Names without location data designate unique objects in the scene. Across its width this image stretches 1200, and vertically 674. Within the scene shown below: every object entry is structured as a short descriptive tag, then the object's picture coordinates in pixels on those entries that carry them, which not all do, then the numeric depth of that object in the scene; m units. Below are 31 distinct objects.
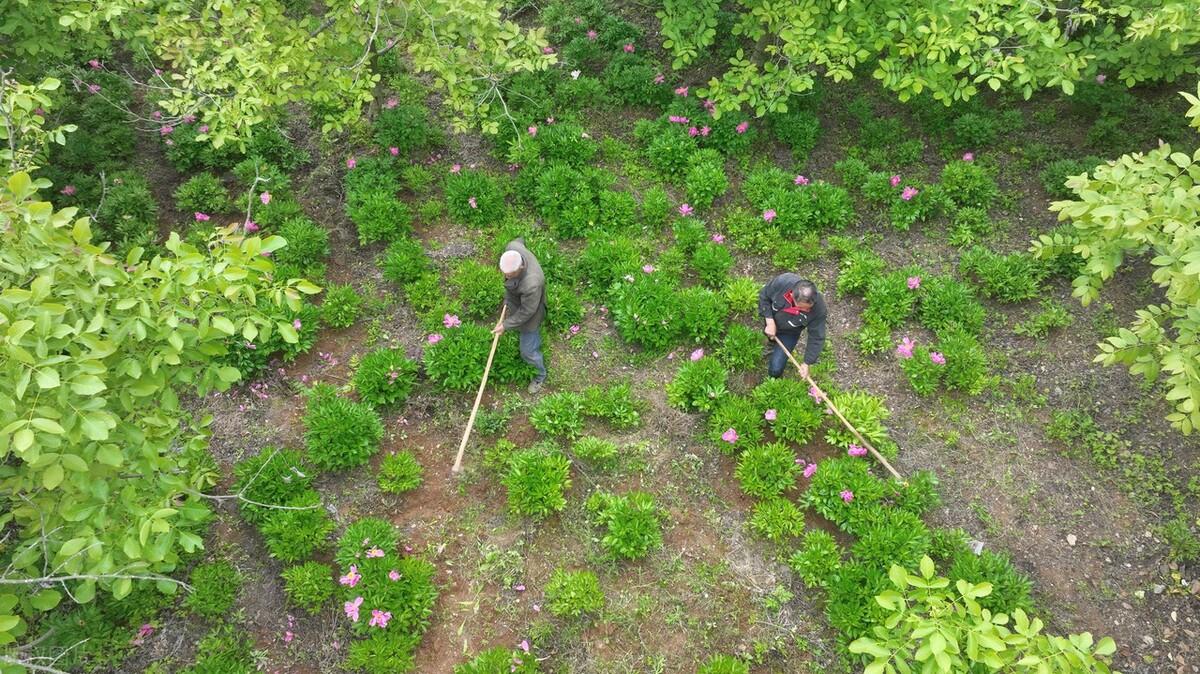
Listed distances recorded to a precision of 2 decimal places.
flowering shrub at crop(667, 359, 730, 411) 5.57
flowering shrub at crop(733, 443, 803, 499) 5.11
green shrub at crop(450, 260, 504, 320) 6.19
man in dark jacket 5.01
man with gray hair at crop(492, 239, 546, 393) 5.11
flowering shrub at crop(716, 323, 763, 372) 5.83
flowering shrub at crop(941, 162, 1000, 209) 6.89
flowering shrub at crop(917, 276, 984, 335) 6.04
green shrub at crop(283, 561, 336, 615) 4.58
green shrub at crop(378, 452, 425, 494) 5.18
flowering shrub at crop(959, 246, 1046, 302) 6.20
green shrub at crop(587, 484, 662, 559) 4.82
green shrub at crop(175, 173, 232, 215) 6.89
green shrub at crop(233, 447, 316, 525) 4.94
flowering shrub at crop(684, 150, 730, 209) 6.99
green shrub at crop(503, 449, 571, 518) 4.99
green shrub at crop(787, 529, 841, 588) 4.70
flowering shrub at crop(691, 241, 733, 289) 6.43
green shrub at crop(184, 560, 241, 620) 4.52
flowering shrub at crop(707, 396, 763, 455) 5.34
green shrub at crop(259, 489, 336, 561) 4.75
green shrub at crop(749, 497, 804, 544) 4.91
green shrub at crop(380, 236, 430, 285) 6.45
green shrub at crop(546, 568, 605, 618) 4.56
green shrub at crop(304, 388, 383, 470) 5.18
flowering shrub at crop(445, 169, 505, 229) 6.99
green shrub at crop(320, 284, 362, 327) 6.14
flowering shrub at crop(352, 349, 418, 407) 5.60
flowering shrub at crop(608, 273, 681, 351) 6.00
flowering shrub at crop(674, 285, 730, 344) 6.02
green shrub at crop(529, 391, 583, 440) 5.45
